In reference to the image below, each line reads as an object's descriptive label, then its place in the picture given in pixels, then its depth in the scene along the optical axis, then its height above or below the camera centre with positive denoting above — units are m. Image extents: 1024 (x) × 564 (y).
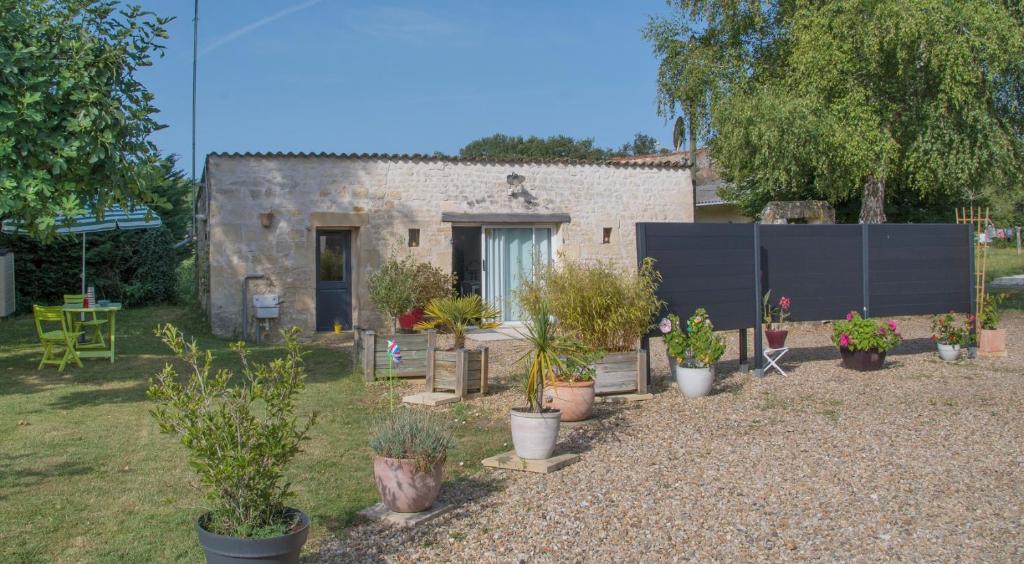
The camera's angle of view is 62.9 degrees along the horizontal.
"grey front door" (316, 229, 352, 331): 13.95 +0.27
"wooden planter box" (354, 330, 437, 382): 9.13 -0.66
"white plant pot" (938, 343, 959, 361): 10.73 -0.78
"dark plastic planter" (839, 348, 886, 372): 9.81 -0.80
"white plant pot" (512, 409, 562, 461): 5.71 -0.96
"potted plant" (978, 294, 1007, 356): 11.14 -0.60
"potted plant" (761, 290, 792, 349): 9.58 -0.36
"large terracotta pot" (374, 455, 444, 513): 4.56 -1.04
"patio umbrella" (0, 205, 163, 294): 11.46 +1.08
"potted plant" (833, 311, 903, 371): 9.74 -0.59
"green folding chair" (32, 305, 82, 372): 9.88 -0.48
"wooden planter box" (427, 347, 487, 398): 8.36 -0.79
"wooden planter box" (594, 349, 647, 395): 8.12 -0.79
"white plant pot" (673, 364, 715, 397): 8.15 -0.86
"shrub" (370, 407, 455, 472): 4.62 -0.82
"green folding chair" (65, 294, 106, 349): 10.34 -0.37
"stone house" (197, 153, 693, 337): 12.91 +1.23
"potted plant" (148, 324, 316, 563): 3.54 -0.72
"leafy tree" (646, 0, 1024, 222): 13.20 +3.20
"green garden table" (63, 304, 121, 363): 10.22 -0.66
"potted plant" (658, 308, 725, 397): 8.17 -0.58
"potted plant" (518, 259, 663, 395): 8.16 -0.21
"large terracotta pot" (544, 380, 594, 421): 7.04 -0.88
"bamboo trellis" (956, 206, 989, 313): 11.22 +0.06
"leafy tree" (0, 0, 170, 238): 7.62 +1.73
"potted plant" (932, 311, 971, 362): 10.75 -0.61
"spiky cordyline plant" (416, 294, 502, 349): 8.91 -0.19
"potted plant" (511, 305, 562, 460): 5.72 -0.83
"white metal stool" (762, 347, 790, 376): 9.61 -0.74
